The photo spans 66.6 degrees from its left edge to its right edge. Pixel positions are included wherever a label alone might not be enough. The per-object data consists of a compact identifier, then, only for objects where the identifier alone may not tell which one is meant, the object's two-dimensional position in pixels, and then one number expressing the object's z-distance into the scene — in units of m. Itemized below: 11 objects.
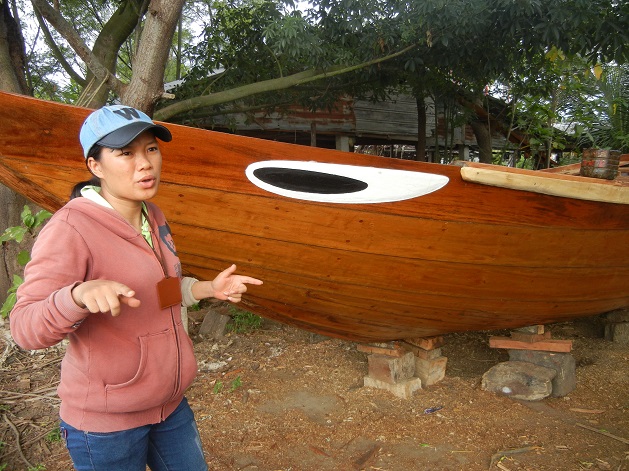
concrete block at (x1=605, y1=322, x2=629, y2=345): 4.48
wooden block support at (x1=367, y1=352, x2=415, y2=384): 3.33
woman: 1.17
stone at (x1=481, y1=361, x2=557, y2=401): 3.27
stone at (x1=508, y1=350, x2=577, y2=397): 3.39
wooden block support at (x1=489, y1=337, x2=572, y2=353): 3.43
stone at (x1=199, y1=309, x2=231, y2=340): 4.41
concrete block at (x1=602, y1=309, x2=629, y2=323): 4.49
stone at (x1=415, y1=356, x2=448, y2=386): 3.47
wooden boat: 2.20
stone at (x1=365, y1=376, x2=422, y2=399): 3.31
